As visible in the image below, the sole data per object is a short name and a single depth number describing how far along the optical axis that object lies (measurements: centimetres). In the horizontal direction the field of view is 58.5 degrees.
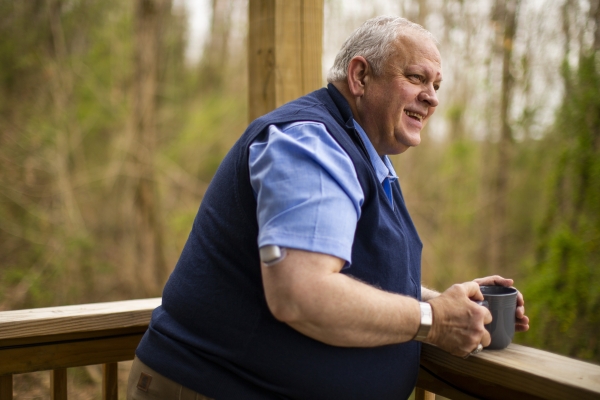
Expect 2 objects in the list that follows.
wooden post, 162
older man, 90
